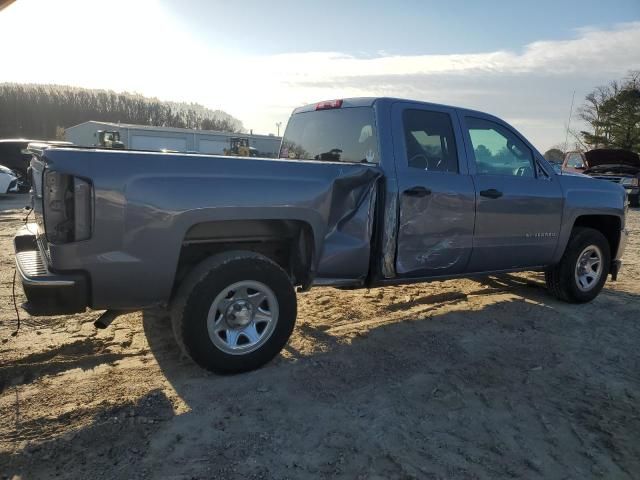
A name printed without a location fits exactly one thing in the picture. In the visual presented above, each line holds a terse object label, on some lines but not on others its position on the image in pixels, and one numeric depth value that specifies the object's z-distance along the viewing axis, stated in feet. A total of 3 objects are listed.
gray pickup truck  9.65
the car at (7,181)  51.03
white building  136.56
